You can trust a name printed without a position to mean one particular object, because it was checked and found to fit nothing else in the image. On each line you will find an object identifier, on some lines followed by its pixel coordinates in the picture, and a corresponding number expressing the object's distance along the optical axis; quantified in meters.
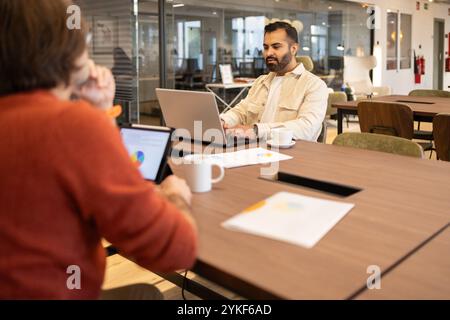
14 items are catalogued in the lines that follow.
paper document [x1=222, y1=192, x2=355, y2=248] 1.17
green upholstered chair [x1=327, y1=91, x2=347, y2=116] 7.60
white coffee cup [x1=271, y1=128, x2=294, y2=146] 2.29
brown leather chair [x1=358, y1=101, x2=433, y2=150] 3.77
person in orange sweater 0.86
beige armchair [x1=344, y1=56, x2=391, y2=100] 9.03
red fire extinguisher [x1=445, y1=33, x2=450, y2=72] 13.28
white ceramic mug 1.51
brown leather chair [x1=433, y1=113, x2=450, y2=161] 3.44
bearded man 2.94
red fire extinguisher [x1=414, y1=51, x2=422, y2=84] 12.08
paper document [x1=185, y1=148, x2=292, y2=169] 1.93
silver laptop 2.27
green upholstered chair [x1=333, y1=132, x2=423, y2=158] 2.23
